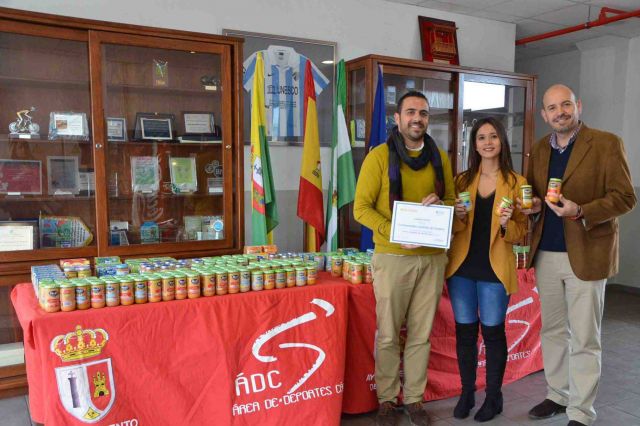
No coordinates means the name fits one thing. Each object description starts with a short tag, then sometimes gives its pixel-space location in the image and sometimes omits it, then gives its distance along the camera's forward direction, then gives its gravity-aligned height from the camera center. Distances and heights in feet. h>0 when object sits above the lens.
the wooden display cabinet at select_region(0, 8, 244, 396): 10.48 +0.36
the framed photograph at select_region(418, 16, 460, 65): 16.42 +3.79
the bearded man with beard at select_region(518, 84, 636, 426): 8.28 -1.15
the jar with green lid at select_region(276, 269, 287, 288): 8.79 -2.03
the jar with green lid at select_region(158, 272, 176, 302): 7.98 -1.98
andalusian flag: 13.26 -0.26
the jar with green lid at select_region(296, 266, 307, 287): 8.96 -2.02
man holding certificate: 8.54 -1.59
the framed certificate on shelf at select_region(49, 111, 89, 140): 11.01 +0.68
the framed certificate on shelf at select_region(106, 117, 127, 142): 11.18 +0.62
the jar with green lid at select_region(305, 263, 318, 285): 9.08 -2.02
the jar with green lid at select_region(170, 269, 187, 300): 8.11 -1.99
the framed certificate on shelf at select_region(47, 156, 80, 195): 11.16 -0.40
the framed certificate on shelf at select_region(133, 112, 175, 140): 11.83 +0.73
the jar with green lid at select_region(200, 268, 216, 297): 8.26 -1.98
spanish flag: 12.86 -0.21
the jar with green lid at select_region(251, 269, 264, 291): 8.63 -2.01
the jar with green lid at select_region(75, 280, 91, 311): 7.45 -1.98
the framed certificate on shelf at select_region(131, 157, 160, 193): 11.89 -0.40
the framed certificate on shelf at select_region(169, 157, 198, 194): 12.41 -0.38
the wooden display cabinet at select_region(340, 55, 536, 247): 14.58 +1.84
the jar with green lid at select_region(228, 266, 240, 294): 8.47 -1.99
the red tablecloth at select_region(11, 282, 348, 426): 7.21 -3.07
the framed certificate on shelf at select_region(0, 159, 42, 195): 10.61 -0.41
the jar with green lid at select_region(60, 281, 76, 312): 7.34 -1.97
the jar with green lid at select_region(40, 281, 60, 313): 7.28 -1.96
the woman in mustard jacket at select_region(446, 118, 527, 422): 8.55 -1.57
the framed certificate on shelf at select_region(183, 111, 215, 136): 12.19 +0.81
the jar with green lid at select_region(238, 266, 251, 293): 8.53 -2.00
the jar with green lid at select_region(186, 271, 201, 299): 8.11 -1.99
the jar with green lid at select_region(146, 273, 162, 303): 7.92 -1.99
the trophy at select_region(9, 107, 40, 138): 10.70 +0.65
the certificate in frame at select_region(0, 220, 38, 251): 10.33 -1.58
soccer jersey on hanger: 14.29 +1.93
